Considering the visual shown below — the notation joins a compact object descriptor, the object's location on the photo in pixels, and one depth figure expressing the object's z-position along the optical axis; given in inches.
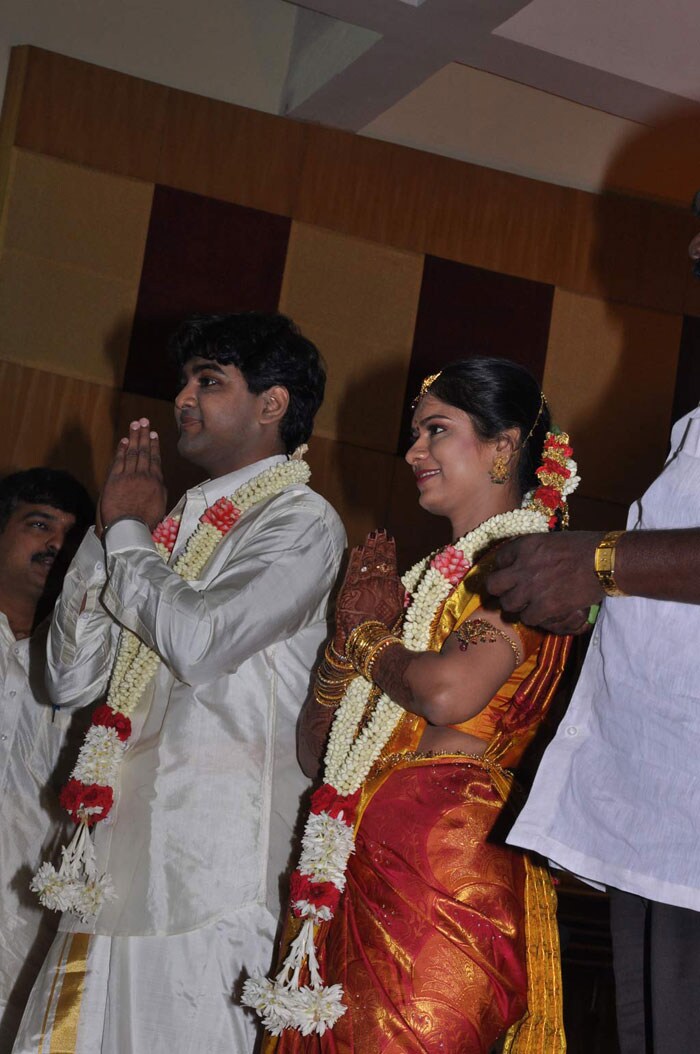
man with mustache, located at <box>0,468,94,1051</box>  132.7
